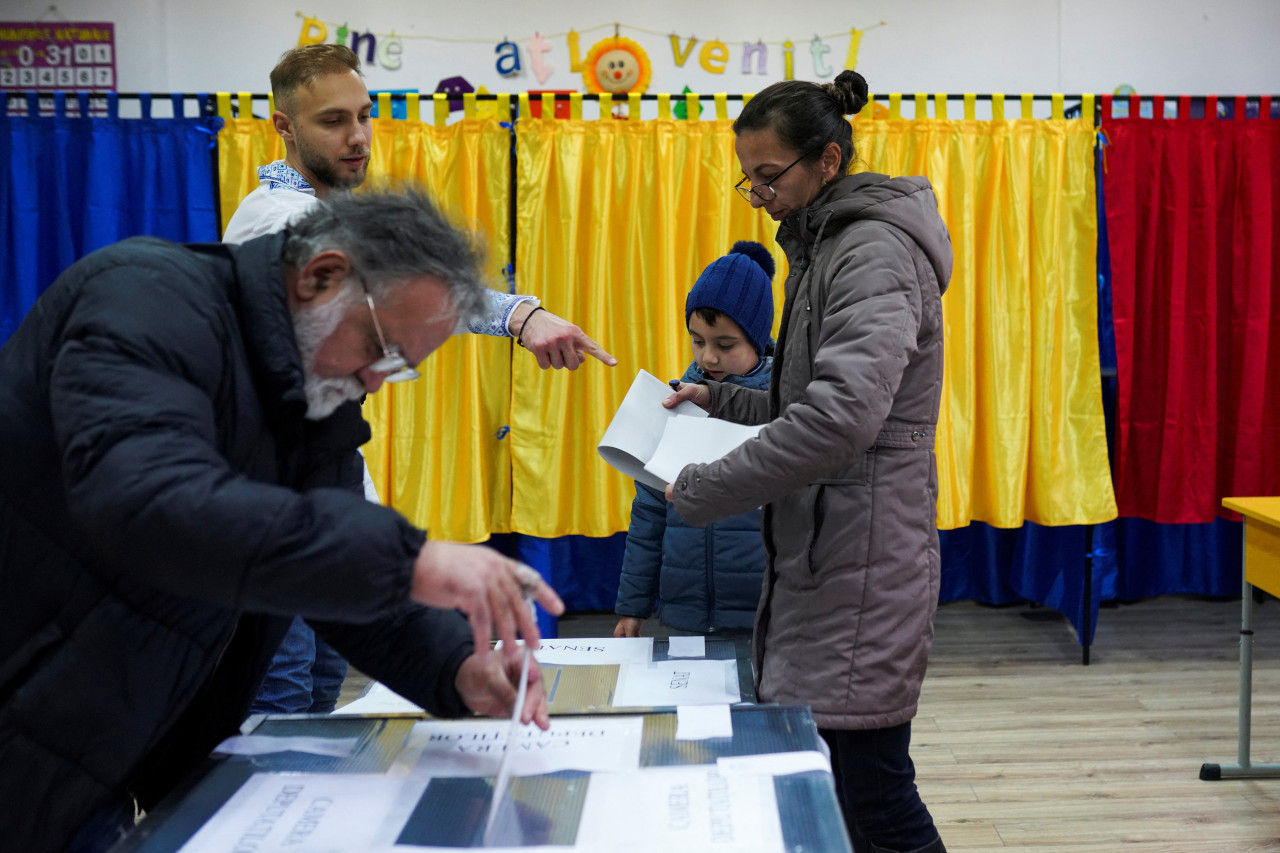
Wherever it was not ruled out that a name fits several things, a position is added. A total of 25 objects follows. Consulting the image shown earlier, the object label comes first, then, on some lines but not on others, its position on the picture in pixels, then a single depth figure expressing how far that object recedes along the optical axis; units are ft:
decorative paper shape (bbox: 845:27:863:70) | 14.19
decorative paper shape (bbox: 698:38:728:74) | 14.29
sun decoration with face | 14.12
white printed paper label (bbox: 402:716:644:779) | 3.04
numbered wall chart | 13.99
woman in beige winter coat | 4.67
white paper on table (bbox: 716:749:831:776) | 2.88
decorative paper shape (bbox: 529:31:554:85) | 14.16
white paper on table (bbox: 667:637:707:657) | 4.73
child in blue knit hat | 6.48
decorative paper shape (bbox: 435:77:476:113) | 14.12
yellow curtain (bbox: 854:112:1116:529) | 10.99
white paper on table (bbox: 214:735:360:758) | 3.18
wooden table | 7.78
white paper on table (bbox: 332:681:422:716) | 4.12
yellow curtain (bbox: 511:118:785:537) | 10.86
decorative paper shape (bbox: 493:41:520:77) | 14.21
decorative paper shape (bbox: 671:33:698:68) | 14.29
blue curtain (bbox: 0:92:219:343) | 10.76
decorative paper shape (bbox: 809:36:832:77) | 14.24
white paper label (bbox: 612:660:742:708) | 4.15
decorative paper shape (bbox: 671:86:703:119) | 11.26
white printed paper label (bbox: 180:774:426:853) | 2.61
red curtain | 11.41
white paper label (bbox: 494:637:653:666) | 4.75
